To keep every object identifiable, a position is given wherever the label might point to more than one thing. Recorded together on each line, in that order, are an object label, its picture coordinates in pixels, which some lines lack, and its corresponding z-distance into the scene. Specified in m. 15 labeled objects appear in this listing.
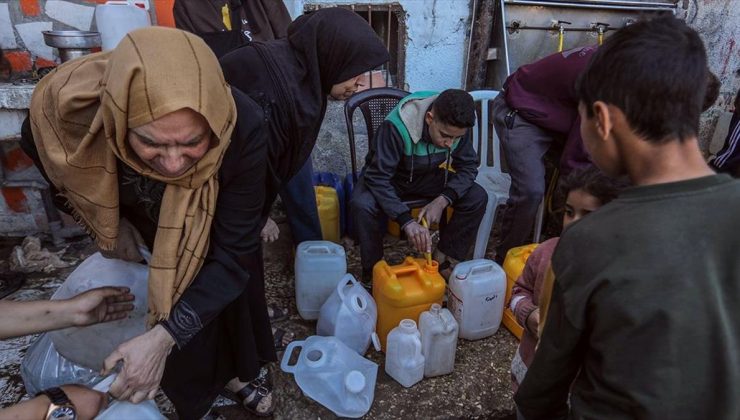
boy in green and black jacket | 2.67
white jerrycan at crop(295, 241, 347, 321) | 2.55
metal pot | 2.84
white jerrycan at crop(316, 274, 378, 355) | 2.30
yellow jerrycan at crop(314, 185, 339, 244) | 3.26
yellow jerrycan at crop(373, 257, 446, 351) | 2.31
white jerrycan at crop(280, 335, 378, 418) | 2.06
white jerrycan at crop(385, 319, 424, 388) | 2.17
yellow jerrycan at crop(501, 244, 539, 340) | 2.58
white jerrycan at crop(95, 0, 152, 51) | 3.12
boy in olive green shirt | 0.86
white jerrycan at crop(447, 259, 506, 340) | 2.41
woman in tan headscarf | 1.22
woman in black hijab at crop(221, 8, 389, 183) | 2.08
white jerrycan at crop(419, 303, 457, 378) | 2.21
